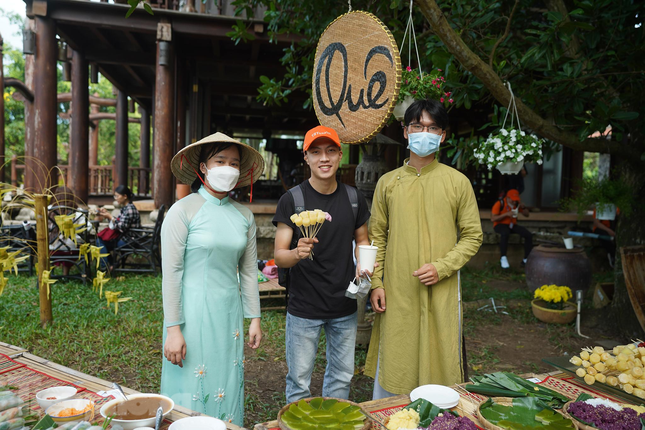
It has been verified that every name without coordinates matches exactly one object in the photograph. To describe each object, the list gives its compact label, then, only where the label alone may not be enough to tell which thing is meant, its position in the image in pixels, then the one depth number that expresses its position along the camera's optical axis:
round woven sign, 2.64
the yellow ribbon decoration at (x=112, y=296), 3.32
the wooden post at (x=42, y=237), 4.16
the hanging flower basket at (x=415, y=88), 2.97
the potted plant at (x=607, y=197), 5.16
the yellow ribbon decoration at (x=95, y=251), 3.82
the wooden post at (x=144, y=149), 16.84
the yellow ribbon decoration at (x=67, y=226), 3.71
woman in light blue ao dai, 2.22
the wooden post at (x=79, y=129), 9.49
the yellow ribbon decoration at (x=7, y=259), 2.69
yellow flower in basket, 6.07
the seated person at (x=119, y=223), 7.65
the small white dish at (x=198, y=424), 1.52
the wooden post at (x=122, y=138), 14.12
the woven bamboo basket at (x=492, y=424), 1.64
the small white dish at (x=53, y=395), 1.66
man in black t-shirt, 2.55
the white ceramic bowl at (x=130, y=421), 1.53
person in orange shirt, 9.16
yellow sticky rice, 1.65
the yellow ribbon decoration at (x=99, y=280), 3.40
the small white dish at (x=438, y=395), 1.84
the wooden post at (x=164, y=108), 8.33
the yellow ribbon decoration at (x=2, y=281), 2.61
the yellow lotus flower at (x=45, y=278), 4.40
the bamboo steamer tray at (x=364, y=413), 1.60
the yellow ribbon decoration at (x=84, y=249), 4.08
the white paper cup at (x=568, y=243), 6.43
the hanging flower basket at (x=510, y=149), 3.53
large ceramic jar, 6.56
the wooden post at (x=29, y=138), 8.16
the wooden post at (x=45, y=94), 8.12
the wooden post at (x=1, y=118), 10.29
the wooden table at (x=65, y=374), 1.70
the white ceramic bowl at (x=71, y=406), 1.56
